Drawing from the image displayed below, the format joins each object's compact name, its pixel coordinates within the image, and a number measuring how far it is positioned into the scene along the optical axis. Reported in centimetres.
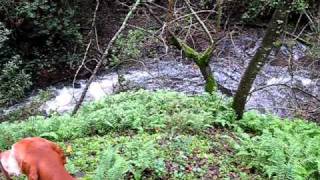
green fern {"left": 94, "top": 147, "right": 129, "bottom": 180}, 350
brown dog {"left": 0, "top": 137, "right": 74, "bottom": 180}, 266
